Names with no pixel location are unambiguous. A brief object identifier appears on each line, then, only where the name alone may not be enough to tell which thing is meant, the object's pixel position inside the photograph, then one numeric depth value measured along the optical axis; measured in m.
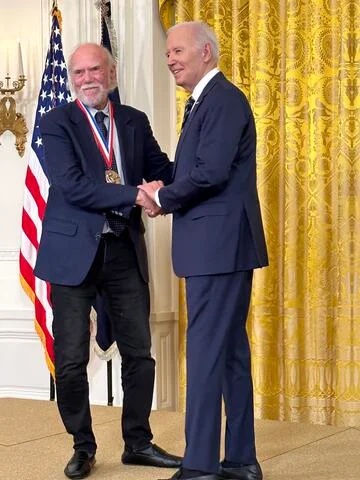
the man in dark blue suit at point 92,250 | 3.30
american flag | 5.02
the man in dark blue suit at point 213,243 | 2.90
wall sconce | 5.47
